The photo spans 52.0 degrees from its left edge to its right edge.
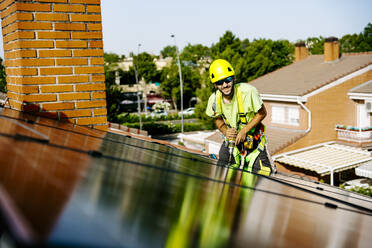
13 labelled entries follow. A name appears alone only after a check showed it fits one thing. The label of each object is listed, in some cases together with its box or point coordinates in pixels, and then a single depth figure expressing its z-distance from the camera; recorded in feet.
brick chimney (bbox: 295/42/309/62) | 101.08
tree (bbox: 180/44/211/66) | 253.65
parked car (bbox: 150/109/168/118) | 172.52
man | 15.92
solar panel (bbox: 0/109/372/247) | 3.56
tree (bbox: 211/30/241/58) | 166.20
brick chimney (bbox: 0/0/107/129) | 14.01
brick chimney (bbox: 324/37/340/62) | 85.19
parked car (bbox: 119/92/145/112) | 217.15
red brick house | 74.64
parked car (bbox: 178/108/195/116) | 187.32
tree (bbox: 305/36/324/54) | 226.99
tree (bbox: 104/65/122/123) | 130.72
